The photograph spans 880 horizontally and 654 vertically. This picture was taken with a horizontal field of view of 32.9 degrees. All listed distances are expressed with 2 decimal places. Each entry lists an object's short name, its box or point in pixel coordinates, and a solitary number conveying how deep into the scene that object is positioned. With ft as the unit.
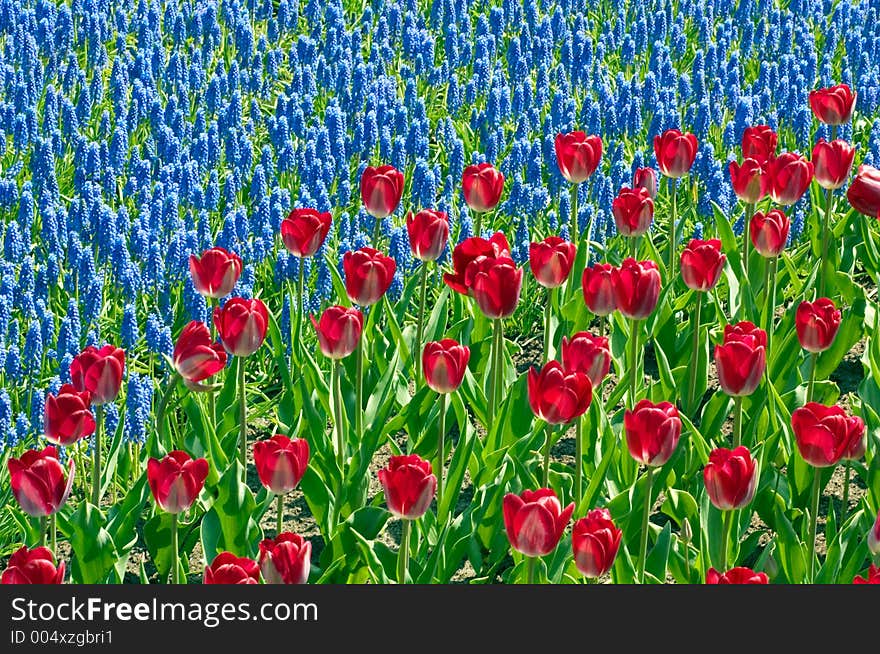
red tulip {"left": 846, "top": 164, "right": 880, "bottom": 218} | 13.42
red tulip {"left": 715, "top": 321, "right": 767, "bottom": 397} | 10.98
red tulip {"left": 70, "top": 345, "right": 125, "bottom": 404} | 10.83
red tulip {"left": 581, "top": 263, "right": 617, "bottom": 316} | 12.24
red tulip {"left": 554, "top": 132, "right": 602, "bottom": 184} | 14.78
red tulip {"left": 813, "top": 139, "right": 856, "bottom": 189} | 14.52
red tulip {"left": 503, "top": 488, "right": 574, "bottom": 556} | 9.05
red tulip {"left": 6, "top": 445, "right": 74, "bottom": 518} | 9.56
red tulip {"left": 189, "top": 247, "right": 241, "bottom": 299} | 12.44
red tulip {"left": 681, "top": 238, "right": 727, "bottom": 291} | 13.00
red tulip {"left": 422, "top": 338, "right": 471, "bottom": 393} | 11.16
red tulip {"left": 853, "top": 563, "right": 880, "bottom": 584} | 8.77
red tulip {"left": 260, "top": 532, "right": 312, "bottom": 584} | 9.02
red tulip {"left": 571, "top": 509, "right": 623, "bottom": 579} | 9.16
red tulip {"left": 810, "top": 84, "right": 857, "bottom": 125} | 16.08
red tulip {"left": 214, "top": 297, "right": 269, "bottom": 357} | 11.44
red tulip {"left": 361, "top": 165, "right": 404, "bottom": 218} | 13.76
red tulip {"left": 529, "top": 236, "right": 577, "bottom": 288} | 12.52
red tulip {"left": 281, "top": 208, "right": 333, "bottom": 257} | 13.10
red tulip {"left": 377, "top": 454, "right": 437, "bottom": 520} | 9.77
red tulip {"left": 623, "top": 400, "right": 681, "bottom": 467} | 9.99
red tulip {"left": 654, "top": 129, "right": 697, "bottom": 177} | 15.43
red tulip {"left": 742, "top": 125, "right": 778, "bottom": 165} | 15.34
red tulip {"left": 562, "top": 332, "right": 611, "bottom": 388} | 11.30
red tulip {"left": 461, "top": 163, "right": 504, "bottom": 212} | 14.05
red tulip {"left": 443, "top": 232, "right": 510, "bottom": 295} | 12.37
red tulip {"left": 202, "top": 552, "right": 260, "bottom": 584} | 8.52
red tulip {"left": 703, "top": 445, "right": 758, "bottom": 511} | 9.79
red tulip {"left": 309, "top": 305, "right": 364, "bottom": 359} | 11.70
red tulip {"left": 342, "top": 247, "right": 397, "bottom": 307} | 12.26
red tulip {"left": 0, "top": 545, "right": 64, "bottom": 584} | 8.67
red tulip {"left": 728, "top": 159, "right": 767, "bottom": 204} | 14.66
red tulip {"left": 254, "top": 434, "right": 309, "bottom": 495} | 10.32
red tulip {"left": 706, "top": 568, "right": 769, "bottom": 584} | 8.57
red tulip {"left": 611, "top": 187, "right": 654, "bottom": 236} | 14.55
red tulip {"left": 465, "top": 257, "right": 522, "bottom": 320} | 11.55
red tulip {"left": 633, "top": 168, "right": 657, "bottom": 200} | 15.30
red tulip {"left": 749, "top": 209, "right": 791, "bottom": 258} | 13.87
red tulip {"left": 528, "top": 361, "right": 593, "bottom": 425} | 10.33
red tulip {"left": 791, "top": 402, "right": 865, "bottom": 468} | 10.00
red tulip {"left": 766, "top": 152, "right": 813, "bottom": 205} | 14.37
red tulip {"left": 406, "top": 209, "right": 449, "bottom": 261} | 13.06
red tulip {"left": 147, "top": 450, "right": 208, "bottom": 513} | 9.85
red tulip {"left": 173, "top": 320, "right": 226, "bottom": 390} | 11.06
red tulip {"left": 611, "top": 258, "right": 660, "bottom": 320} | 11.69
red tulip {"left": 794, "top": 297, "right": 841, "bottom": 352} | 11.79
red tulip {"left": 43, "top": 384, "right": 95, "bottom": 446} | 10.47
